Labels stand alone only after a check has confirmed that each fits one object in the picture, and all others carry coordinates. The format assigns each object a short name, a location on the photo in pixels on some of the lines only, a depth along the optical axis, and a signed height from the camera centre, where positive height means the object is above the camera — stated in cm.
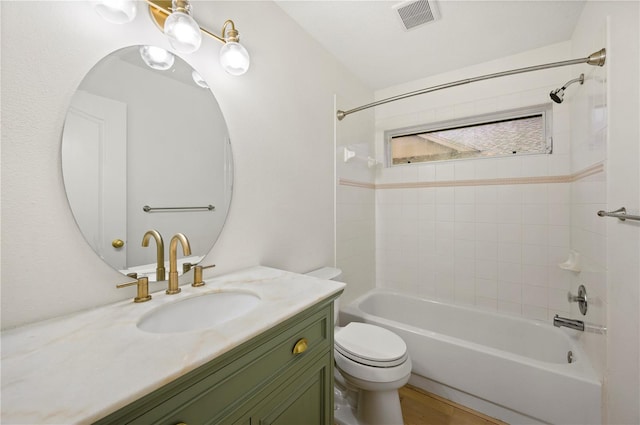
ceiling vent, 150 +124
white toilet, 129 -83
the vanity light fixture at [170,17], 82 +68
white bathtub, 132 -95
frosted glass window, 205 +67
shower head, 152 +74
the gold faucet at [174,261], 96 -19
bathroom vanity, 44 -32
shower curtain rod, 126 +83
